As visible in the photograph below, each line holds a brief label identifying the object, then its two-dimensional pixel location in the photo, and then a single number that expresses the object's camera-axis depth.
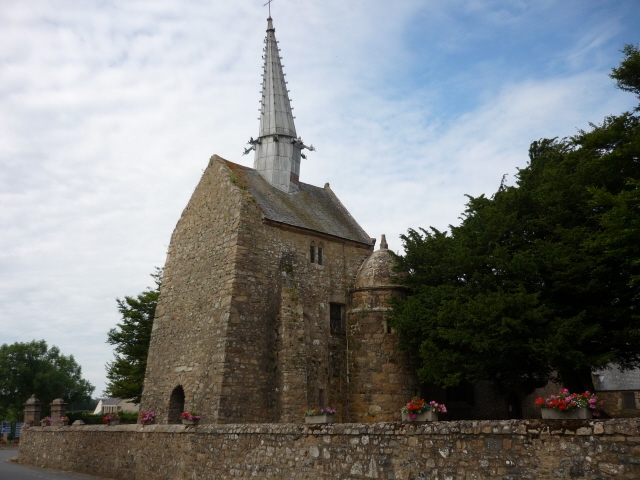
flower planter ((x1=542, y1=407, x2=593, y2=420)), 8.97
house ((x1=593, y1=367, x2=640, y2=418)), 30.08
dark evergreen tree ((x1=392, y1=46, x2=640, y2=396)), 15.98
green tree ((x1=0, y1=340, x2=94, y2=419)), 61.66
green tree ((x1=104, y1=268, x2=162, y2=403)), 33.03
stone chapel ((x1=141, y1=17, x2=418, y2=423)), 20.34
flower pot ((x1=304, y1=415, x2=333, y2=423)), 13.09
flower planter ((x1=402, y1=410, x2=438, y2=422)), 11.27
